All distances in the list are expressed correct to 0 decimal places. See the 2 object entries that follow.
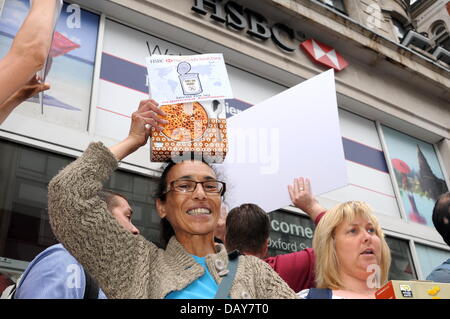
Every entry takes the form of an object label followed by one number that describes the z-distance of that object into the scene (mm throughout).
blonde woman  2090
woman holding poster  1529
